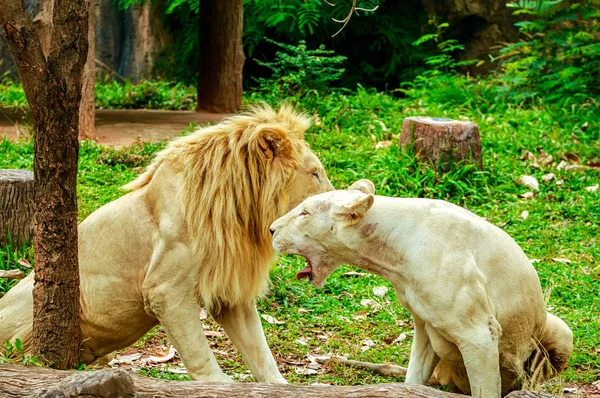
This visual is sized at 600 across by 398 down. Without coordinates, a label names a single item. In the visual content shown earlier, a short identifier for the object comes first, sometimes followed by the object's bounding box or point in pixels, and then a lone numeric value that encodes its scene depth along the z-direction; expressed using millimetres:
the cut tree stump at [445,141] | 16484
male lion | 8516
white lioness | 7621
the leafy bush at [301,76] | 19906
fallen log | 6977
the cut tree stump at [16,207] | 12437
